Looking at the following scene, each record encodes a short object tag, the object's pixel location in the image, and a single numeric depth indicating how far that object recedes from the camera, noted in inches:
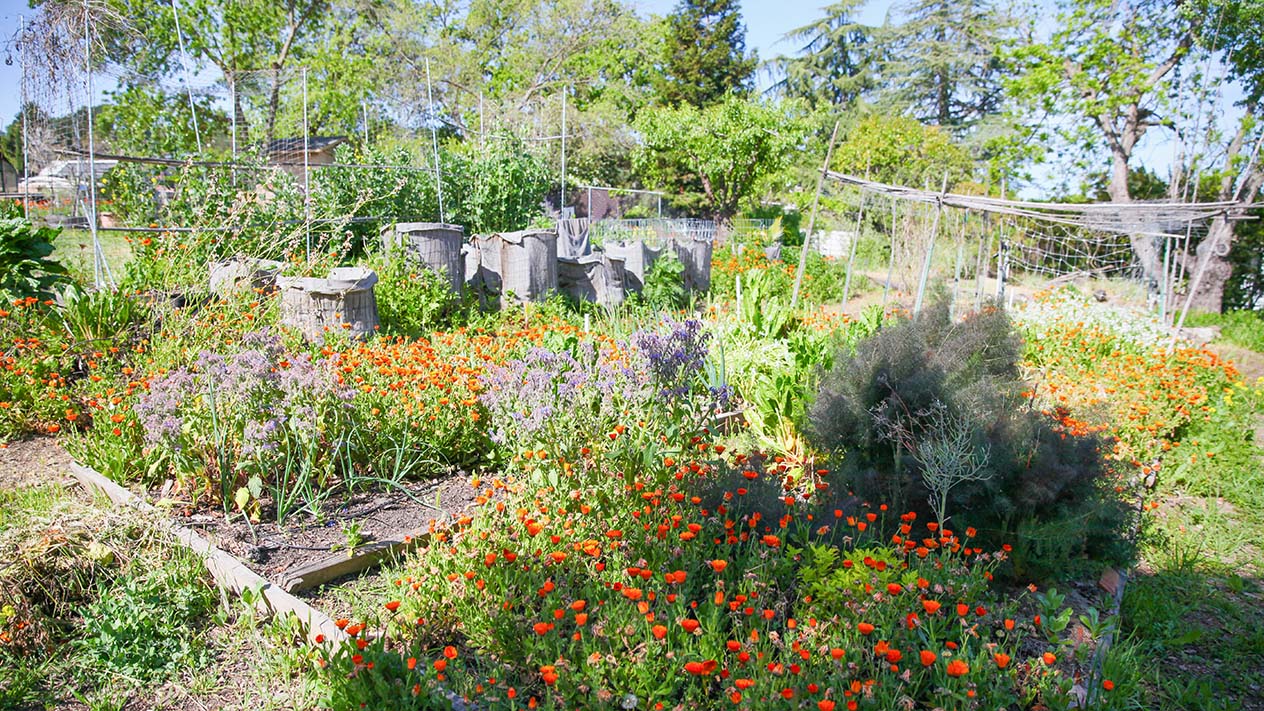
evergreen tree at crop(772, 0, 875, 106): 1079.6
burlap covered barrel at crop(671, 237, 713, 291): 384.2
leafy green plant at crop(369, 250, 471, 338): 247.4
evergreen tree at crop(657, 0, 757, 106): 1007.6
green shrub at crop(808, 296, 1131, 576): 112.3
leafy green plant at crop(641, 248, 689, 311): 338.3
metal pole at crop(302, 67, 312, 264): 250.8
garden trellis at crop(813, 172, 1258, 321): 256.5
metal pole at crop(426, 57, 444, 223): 315.0
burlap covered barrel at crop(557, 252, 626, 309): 319.9
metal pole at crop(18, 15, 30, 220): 277.5
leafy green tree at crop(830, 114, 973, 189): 749.9
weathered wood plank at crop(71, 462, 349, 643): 91.3
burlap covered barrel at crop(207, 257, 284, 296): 198.7
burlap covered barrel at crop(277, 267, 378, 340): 211.2
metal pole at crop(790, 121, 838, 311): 265.9
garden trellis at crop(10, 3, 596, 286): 259.4
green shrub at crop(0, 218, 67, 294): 197.0
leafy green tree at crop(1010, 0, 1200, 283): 467.5
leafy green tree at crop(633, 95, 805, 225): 732.7
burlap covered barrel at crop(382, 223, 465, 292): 264.8
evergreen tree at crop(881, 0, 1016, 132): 973.2
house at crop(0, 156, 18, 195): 926.6
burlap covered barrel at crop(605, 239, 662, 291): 344.8
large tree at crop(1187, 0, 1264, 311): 440.8
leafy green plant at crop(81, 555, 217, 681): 89.7
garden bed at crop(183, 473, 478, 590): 108.4
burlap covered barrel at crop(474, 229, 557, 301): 291.1
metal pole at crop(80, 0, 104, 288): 225.8
